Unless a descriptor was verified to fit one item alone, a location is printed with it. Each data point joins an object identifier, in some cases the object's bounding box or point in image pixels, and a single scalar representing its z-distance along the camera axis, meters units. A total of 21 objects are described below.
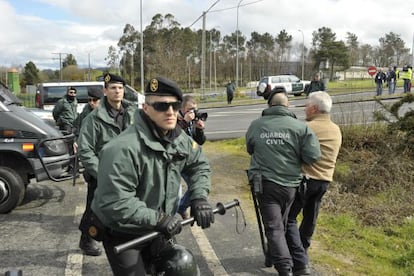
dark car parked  5.74
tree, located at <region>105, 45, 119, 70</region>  59.54
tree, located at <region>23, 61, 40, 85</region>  69.25
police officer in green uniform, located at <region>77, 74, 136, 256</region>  3.99
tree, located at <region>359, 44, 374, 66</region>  81.31
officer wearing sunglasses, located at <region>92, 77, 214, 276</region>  2.24
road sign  29.67
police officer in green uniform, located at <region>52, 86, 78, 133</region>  9.50
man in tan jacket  4.20
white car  33.27
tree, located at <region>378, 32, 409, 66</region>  77.31
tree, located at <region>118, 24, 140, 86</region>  62.72
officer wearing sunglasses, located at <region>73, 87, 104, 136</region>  5.34
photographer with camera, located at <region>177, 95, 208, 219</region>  5.12
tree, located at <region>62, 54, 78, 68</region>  89.20
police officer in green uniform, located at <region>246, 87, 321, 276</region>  3.88
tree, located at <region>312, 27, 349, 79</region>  66.44
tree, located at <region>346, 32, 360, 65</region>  79.81
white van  15.65
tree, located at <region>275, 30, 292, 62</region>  84.51
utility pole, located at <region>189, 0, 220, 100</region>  27.44
